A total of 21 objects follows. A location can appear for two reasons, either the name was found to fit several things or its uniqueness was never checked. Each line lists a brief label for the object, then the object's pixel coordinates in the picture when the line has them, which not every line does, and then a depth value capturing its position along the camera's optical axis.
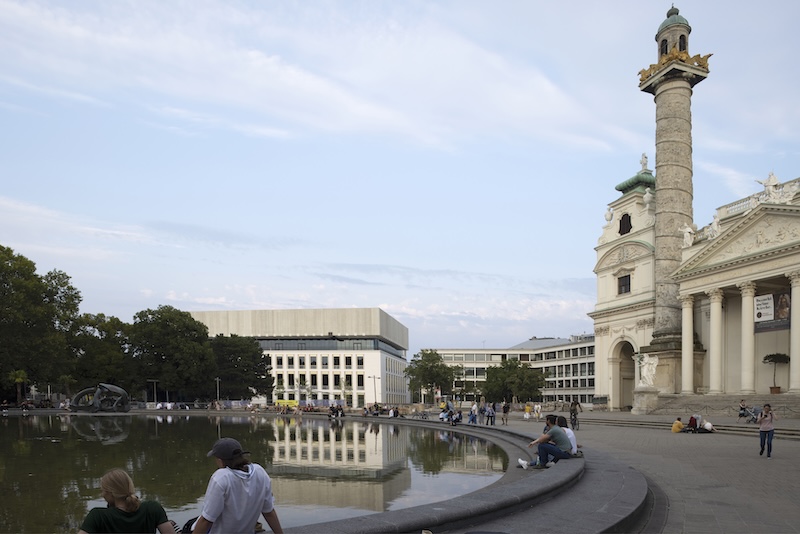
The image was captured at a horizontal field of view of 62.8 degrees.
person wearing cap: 4.99
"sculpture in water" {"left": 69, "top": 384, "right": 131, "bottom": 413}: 50.19
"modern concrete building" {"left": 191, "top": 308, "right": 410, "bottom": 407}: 109.88
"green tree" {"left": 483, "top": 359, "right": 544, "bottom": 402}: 82.94
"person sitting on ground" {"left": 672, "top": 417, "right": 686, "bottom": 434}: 30.43
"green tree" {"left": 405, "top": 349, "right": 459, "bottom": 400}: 87.50
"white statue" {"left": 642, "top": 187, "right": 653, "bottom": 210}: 57.38
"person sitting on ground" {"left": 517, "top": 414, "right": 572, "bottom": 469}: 13.96
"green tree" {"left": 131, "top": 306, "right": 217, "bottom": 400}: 70.31
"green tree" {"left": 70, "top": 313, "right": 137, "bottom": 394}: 65.62
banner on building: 41.41
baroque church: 42.16
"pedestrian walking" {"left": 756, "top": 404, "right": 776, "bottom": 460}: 17.83
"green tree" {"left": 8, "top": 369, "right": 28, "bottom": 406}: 54.38
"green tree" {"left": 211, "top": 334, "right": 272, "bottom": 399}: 84.38
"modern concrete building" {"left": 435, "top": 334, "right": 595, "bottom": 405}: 111.62
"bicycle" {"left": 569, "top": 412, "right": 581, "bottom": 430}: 33.72
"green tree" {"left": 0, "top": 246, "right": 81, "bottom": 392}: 52.59
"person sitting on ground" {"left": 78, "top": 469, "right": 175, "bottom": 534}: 4.56
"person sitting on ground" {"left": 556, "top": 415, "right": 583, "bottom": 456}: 14.43
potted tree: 42.62
